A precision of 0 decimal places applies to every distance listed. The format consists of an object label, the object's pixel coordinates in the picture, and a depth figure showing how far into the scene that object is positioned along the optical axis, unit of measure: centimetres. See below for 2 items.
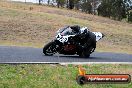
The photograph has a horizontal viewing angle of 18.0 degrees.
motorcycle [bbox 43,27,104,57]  1933
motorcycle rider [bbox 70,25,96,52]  1991
